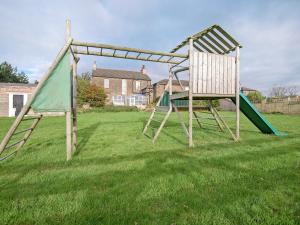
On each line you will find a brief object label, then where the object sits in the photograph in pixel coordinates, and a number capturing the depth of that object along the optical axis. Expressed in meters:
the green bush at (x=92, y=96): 29.67
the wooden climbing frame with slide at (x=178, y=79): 3.88
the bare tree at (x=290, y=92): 30.25
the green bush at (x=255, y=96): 31.30
